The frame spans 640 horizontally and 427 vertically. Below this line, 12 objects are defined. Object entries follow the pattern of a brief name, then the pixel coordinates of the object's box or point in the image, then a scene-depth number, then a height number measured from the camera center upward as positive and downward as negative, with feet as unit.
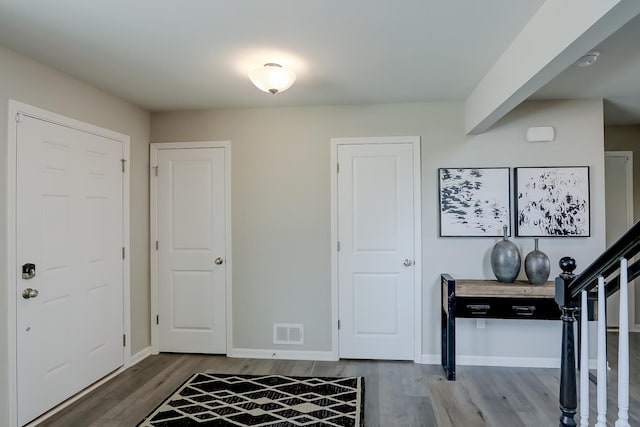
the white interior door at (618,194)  14.92 +0.79
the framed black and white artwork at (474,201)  11.64 +0.42
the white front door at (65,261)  8.42 -1.08
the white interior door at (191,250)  12.69 -1.07
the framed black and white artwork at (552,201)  11.35 +0.40
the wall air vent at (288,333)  12.46 -3.66
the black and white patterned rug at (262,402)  8.50 -4.36
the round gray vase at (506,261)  10.85 -1.24
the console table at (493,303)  10.27 -2.28
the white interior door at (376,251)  12.11 -1.07
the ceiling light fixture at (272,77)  8.66 +3.05
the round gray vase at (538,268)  10.59 -1.40
